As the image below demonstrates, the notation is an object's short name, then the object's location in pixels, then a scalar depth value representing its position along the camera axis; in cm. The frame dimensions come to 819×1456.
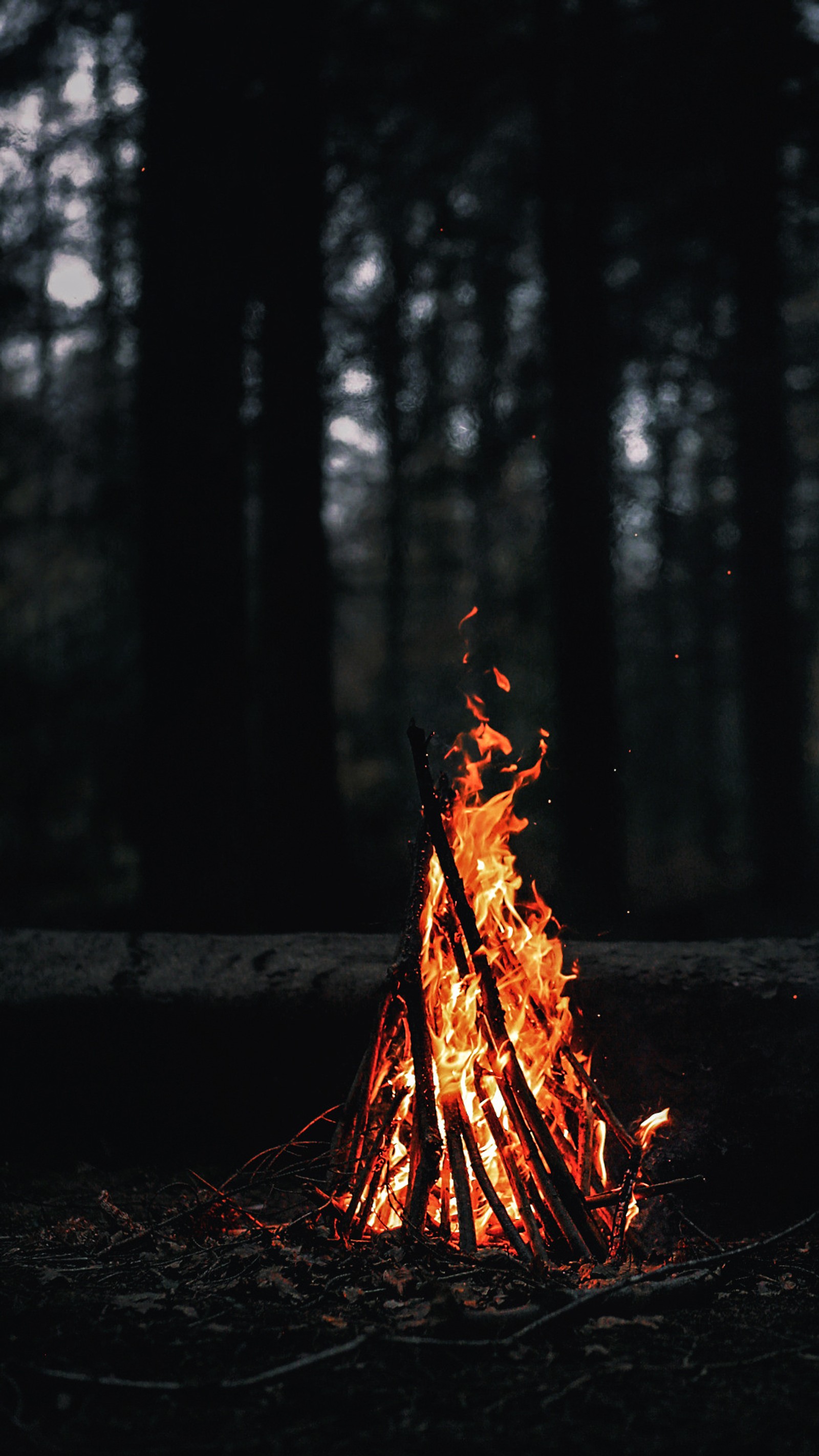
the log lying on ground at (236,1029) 358
